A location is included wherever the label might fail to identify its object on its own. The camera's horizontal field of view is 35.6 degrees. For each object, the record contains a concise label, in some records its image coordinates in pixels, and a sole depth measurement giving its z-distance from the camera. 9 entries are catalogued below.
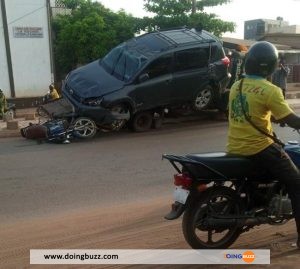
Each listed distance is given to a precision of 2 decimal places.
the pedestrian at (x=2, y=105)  15.28
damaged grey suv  11.12
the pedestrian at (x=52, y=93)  15.85
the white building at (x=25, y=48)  24.95
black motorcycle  4.15
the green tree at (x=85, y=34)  27.16
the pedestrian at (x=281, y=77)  17.26
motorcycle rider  4.03
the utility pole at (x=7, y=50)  24.72
